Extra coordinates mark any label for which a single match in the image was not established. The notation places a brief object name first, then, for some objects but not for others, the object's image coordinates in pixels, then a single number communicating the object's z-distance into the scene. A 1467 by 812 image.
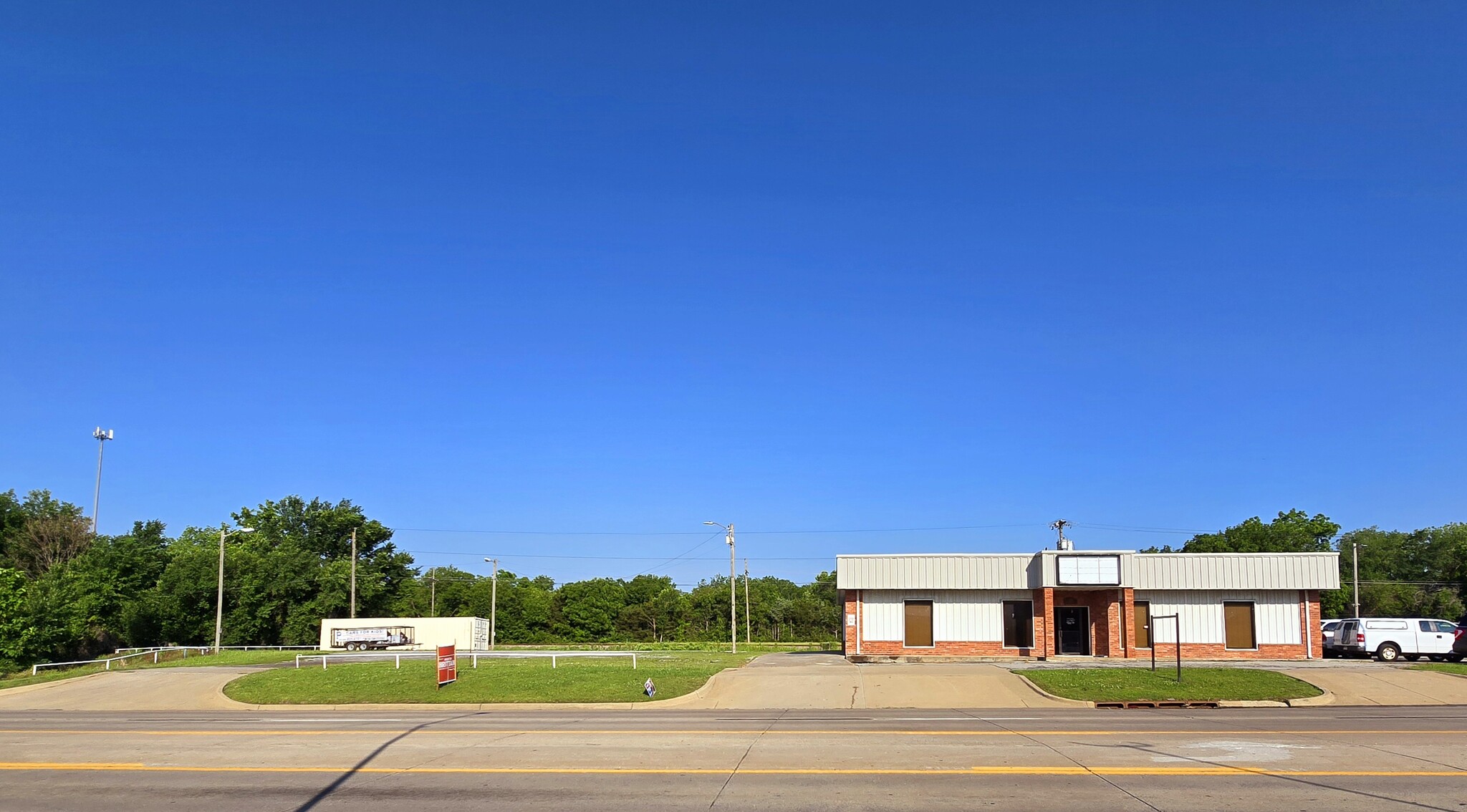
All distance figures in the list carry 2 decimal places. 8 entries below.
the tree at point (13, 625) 44.22
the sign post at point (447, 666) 31.70
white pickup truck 42.59
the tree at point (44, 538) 85.31
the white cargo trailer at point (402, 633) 70.12
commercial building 43.81
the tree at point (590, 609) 113.38
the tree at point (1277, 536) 101.94
